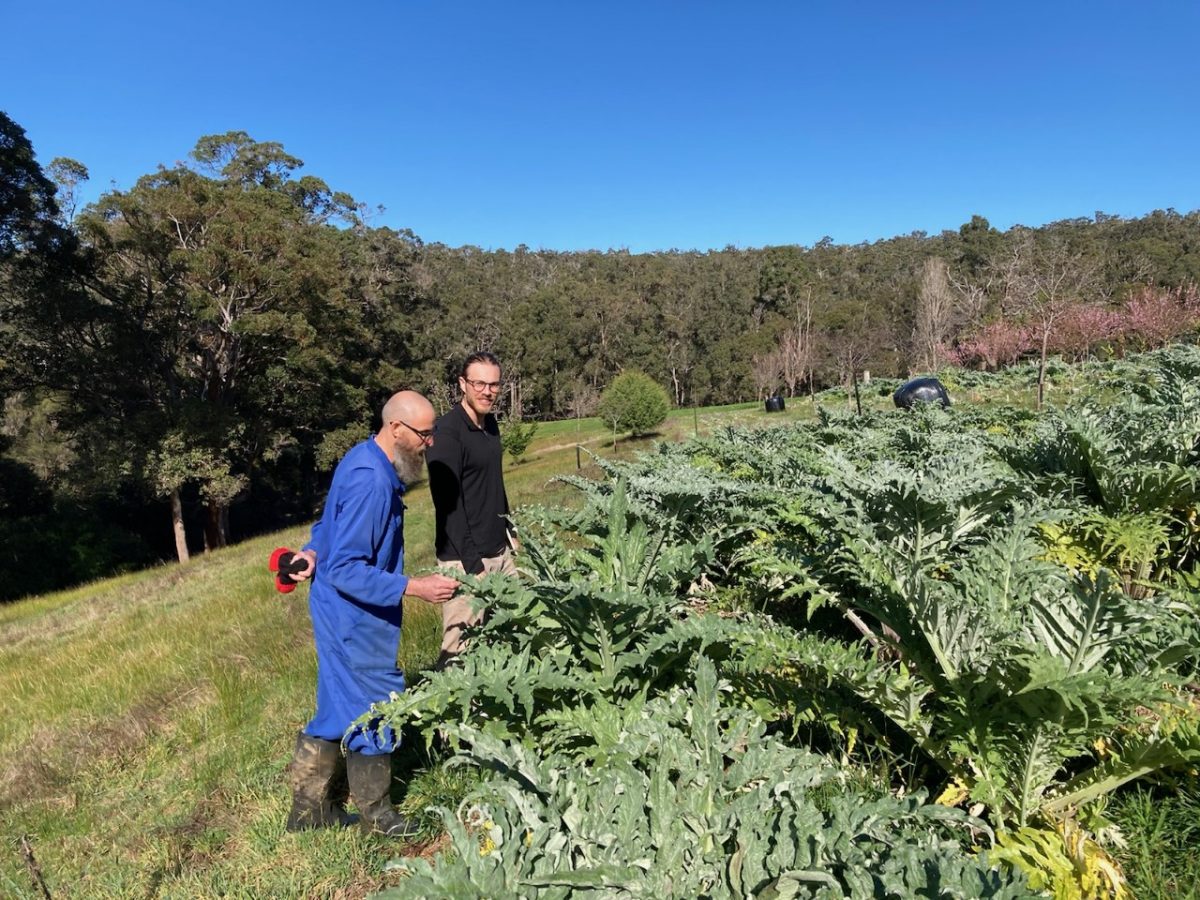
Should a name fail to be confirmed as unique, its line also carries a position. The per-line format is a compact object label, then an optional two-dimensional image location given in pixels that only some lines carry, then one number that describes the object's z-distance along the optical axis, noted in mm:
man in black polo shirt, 3803
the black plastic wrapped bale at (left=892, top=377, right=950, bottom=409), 15344
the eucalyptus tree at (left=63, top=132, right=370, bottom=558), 21203
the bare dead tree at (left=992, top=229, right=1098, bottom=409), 20972
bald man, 2754
